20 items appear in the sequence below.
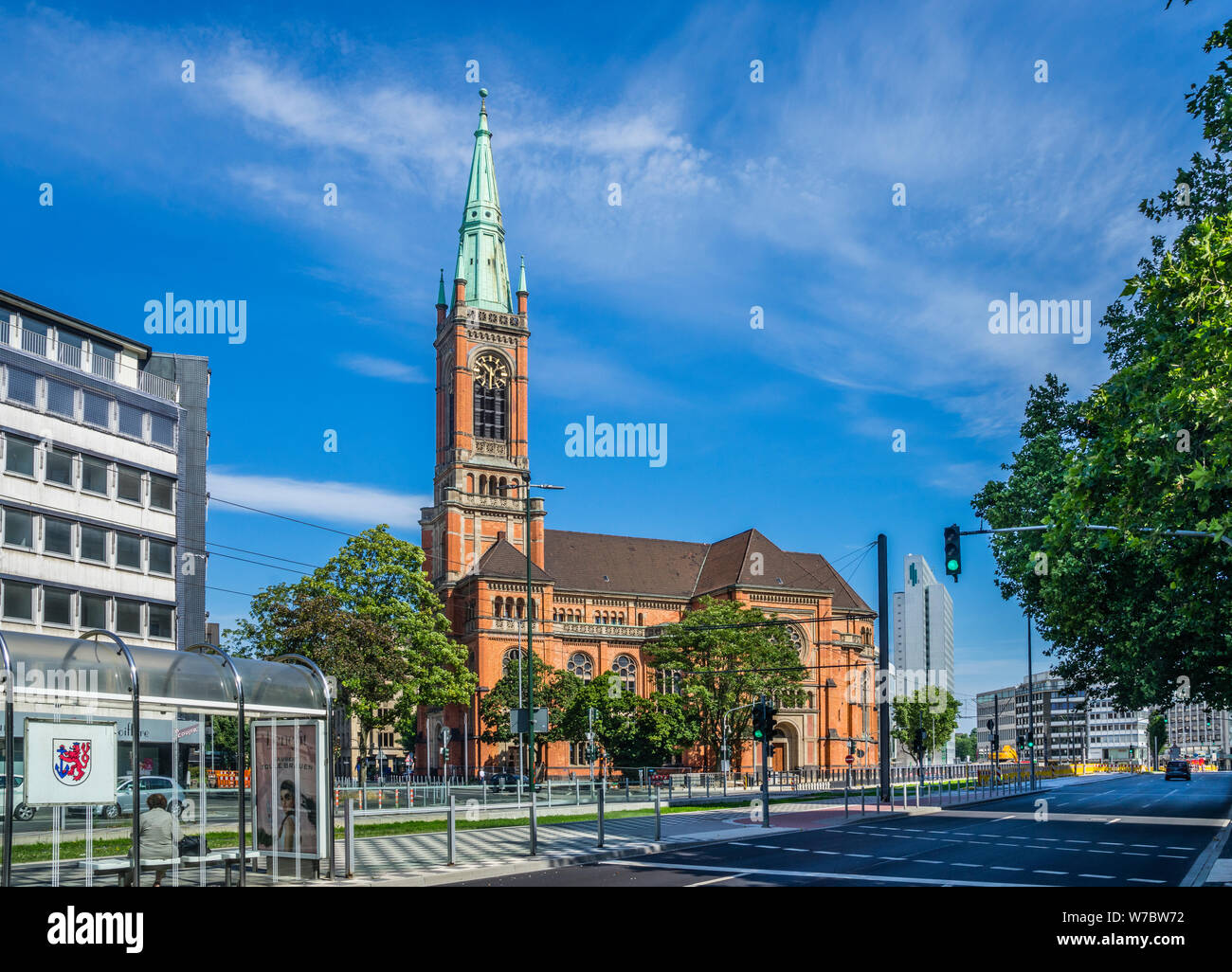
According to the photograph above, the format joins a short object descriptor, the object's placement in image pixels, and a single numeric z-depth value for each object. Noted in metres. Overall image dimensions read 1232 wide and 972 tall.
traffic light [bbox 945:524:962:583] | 22.67
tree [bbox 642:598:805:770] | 70.12
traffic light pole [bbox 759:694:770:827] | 29.38
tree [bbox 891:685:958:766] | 117.62
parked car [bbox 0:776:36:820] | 15.32
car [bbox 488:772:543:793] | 50.22
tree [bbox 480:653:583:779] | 72.75
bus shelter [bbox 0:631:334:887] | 13.21
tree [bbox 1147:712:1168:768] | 130.30
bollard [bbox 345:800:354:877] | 17.20
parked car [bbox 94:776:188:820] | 15.10
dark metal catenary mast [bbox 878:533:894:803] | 41.16
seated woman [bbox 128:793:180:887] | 14.30
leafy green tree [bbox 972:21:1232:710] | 16.56
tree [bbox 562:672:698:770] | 66.12
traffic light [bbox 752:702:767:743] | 31.11
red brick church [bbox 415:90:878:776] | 83.06
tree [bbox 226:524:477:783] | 40.94
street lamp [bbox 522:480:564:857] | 32.72
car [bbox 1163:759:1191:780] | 82.56
